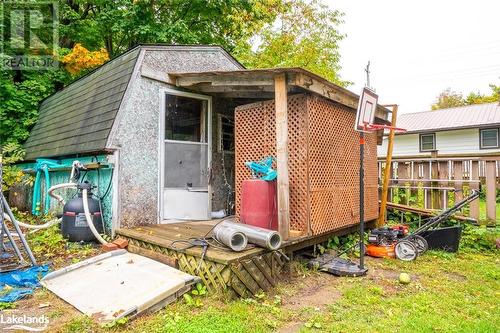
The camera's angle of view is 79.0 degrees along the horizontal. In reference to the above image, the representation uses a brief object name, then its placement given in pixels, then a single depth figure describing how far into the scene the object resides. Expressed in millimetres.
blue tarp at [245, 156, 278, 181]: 4316
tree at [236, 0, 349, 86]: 14805
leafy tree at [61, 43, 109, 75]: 11344
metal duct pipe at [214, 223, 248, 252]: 3562
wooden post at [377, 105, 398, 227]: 6598
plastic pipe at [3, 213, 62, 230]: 5246
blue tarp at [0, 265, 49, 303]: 3257
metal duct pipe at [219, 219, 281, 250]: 3658
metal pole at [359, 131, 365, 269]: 4301
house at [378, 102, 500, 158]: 16031
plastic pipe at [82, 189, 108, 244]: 4793
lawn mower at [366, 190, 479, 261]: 5219
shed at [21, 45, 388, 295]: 4121
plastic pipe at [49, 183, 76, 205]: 5189
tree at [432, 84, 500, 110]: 27762
